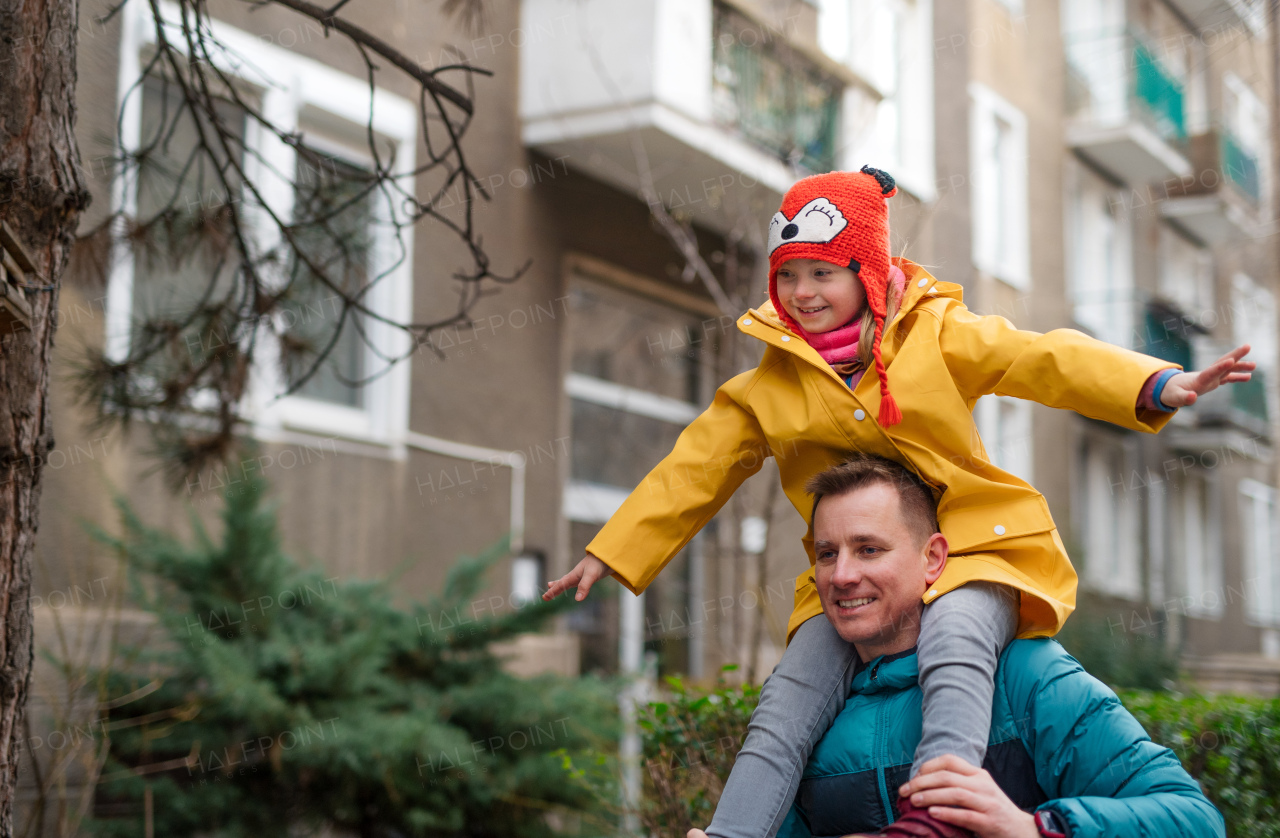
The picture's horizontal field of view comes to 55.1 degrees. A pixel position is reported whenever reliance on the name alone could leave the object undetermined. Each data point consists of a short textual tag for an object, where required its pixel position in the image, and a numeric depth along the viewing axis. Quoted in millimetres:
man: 2059
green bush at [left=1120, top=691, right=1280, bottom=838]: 4277
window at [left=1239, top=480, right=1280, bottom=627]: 21812
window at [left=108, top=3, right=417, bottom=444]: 4676
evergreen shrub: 5520
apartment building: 7297
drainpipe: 8148
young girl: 2318
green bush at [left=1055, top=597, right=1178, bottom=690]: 11875
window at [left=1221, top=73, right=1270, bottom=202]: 19953
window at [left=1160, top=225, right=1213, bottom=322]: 19859
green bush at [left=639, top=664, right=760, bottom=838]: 3824
